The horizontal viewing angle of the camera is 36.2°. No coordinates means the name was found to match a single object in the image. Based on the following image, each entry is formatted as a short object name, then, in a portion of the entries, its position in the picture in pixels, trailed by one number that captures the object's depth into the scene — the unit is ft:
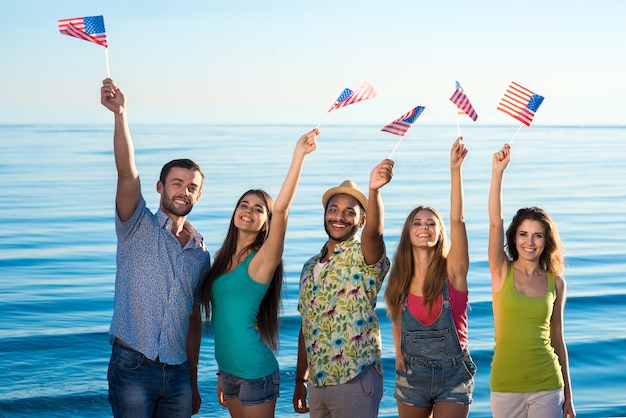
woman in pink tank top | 16.53
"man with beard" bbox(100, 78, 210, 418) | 15.35
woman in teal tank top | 16.28
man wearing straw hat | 16.38
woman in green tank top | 17.16
